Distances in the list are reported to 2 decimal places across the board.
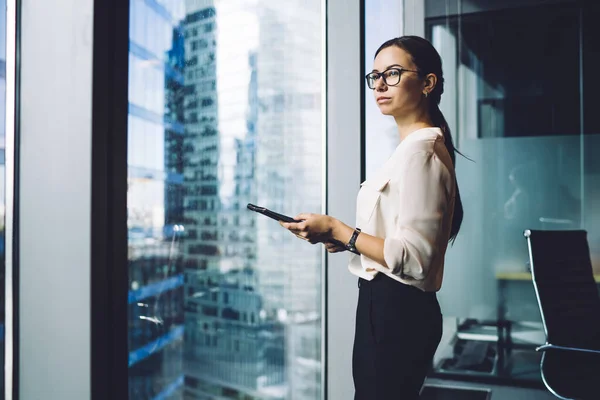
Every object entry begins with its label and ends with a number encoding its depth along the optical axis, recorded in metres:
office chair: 2.63
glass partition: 3.97
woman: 1.30
